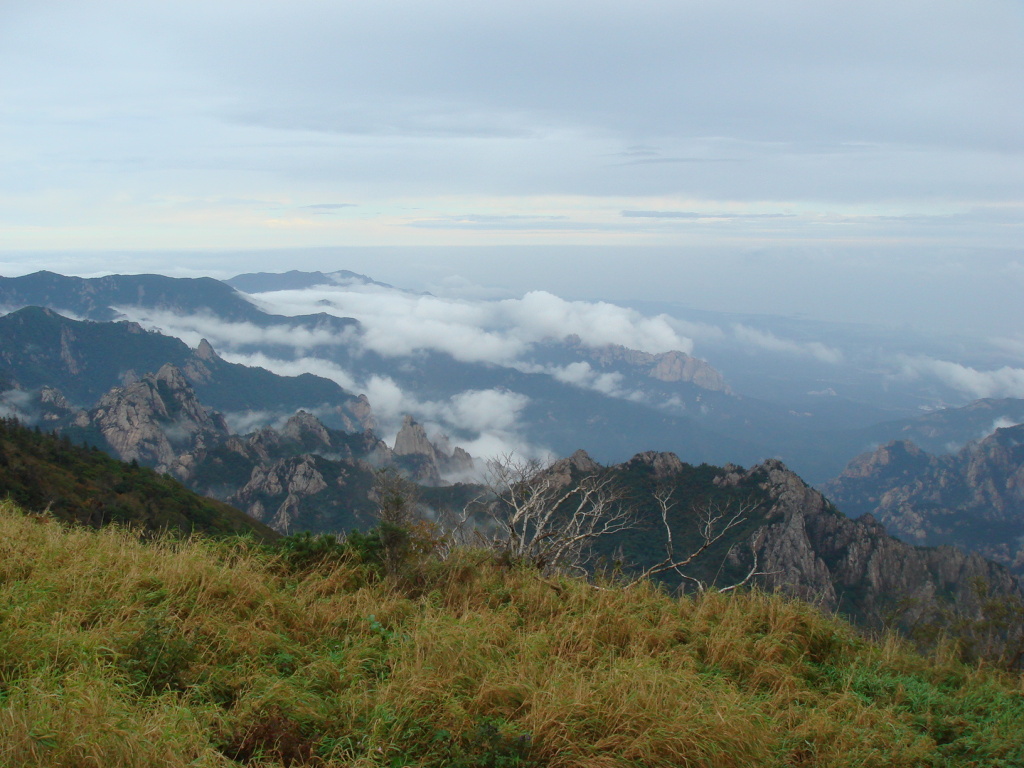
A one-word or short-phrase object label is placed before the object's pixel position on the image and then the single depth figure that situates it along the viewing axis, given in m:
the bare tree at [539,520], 10.08
